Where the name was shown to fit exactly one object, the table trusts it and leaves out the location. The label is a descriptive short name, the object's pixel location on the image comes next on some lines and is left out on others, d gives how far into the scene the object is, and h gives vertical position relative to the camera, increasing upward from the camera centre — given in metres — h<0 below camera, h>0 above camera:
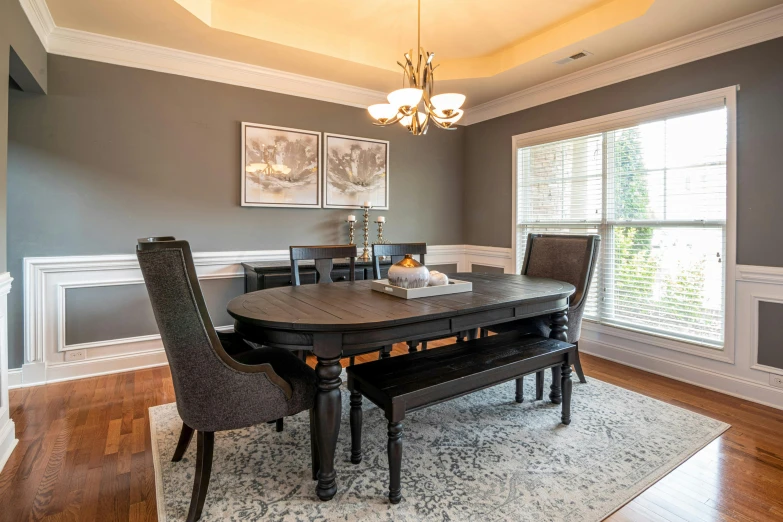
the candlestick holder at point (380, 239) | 4.28 +0.17
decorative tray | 2.10 -0.19
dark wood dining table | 1.60 -0.28
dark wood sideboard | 3.26 -0.15
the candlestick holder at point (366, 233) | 3.95 +0.22
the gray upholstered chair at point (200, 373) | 1.37 -0.44
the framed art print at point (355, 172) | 4.00 +0.84
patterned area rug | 1.63 -1.00
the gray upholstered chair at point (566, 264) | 2.80 -0.06
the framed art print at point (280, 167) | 3.59 +0.80
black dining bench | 1.67 -0.56
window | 2.94 +0.40
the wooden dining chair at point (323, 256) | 2.63 -0.01
